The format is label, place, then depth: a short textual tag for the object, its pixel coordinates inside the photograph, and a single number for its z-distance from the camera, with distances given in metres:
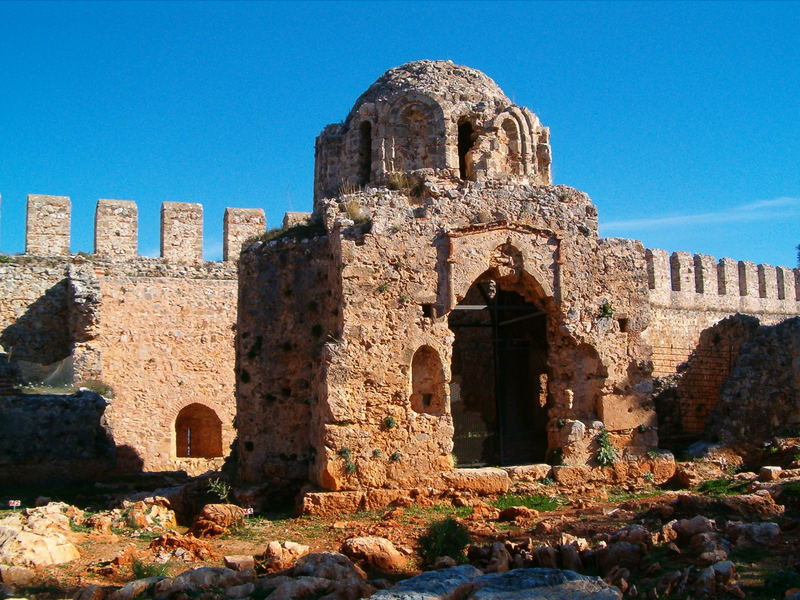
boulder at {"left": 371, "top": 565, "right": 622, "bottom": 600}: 6.62
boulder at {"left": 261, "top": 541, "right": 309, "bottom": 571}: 8.98
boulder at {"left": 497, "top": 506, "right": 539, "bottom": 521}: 11.37
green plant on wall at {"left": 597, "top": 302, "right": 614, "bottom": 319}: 13.95
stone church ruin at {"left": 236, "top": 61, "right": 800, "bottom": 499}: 12.52
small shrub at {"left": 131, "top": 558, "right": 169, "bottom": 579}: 8.49
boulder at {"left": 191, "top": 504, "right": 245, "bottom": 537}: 11.19
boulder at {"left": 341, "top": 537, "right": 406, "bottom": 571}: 8.99
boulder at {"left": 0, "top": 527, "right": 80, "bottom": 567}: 9.28
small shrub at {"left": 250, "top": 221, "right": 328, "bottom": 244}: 13.88
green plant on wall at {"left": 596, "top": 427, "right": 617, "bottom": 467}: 13.54
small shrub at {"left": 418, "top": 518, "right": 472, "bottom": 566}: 9.09
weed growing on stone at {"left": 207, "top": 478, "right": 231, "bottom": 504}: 12.93
